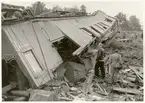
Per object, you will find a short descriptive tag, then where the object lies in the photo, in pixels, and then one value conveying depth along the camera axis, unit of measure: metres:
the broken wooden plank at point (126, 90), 7.81
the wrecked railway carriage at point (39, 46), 6.21
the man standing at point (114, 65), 8.59
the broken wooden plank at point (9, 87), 6.41
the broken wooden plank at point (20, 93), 6.26
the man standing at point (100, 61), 9.32
